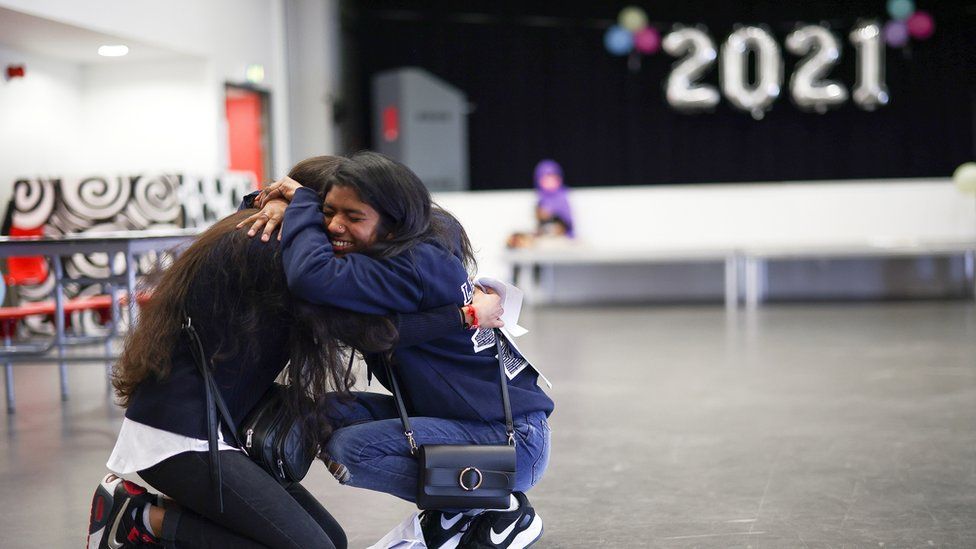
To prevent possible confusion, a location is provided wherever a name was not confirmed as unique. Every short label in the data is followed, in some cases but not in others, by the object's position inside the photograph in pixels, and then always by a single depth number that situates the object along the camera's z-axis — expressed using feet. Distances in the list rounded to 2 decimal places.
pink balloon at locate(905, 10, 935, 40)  28.02
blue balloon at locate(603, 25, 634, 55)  29.45
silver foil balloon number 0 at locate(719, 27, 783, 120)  28.81
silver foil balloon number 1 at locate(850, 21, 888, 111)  28.40
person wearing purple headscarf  28.66
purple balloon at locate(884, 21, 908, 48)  28.19
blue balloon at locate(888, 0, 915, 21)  28.07
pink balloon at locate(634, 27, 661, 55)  29.35
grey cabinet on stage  30.89
